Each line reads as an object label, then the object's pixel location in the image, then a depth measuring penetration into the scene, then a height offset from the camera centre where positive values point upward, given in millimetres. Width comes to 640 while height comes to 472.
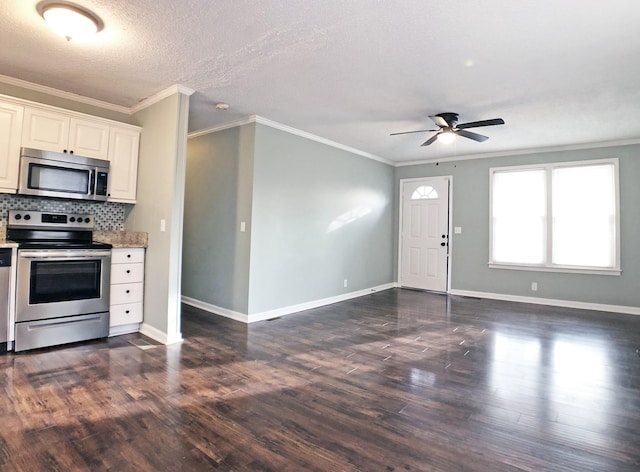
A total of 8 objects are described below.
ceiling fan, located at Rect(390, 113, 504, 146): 4172 +1415
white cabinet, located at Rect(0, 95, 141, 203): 3275 +997
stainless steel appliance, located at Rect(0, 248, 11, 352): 3062 -455
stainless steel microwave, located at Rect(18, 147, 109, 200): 3354 +630
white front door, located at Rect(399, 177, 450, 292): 6855 +311
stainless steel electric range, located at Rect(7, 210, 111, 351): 3174 -388
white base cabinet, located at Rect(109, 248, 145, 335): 3709 -483
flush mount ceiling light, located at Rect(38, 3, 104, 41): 2305 +1439
